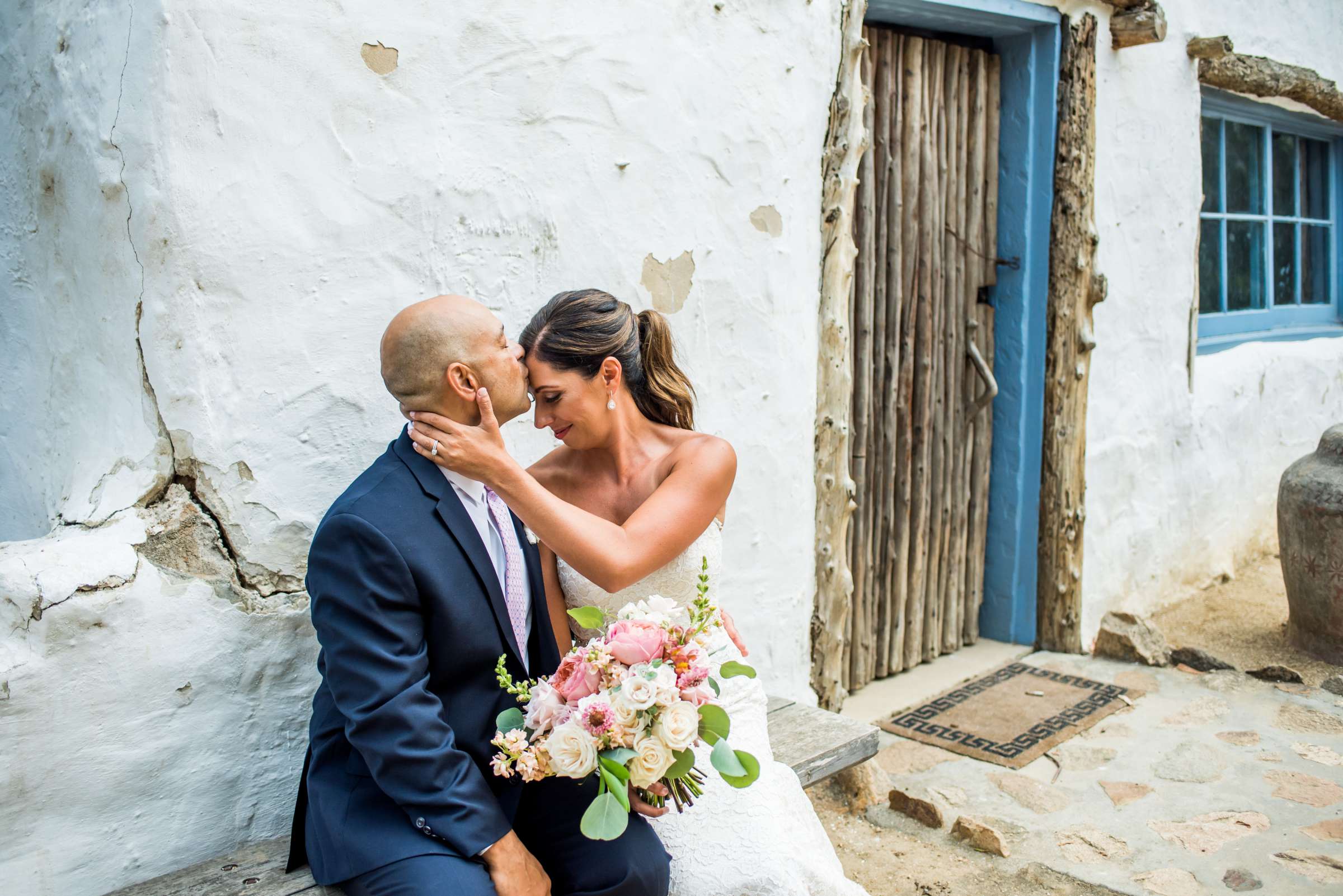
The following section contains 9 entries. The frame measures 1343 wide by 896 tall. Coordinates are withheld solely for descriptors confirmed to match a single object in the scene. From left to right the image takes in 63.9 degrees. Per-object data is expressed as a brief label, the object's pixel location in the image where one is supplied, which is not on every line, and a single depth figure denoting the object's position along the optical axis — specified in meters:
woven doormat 4.12
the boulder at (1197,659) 4.93
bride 2.25
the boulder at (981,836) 3.34
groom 2.00
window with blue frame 6.59
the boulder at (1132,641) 5.05
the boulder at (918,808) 3.54
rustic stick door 4.45
